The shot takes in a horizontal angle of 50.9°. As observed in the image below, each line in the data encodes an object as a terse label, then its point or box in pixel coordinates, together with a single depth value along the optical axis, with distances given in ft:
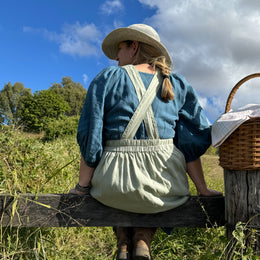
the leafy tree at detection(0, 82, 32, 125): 132.26
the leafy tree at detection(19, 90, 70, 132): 100.58
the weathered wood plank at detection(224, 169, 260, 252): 5.57
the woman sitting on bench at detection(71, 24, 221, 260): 5.74
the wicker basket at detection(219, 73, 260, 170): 5.38
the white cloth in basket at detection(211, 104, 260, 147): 5.34
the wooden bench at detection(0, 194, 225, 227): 6.15
